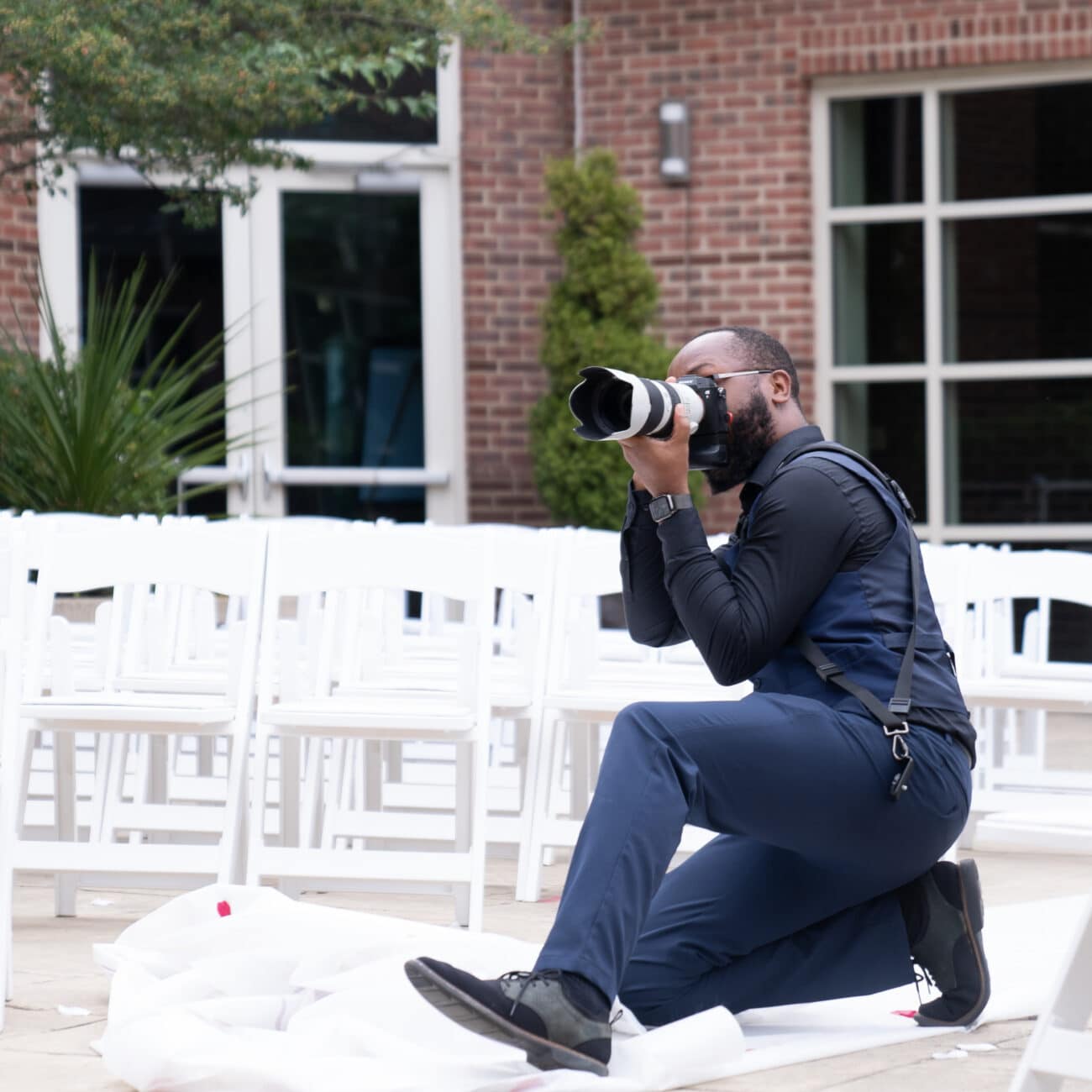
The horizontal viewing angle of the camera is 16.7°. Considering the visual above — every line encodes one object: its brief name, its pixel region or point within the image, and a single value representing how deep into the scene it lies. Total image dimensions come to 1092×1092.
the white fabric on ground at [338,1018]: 5.40
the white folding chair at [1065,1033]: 4.92
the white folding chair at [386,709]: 7.83
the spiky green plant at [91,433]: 13.52
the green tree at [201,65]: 12.35
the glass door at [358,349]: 19.16
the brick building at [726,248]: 18.22
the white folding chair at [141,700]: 7.68
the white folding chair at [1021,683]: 9.51
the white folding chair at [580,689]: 8.76
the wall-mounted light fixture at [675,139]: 18.65
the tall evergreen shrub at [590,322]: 17.76
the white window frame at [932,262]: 18.20
